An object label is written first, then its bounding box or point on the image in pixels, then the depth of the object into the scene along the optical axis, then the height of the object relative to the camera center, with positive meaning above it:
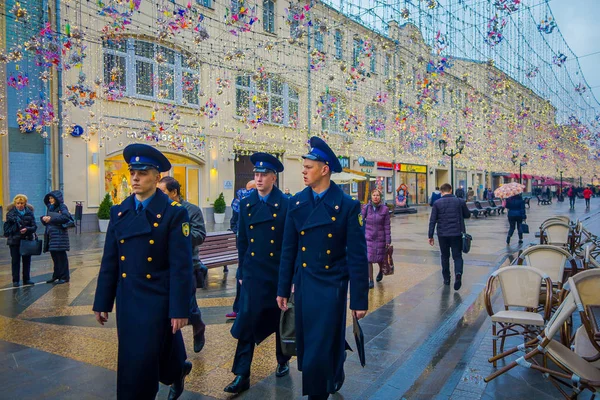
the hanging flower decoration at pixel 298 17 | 10.65 +4.36
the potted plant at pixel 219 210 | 21.40 -1.11
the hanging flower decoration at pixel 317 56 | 12.39 +3.85
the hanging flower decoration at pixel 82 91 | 11.54 +2.61
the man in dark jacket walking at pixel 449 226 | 7.69 -0.70
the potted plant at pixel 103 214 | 17.26 -1.04
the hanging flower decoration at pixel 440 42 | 12.04 +4.04
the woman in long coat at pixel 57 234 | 8.12 -0.86
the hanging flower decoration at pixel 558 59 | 15.19 +4.54
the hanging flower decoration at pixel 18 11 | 8.64 +3.51
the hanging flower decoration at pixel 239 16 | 9.99 +4.14
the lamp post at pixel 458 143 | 21.28 +2.11
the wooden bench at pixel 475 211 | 25.30 -1.42
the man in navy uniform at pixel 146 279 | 2.95 -0.64
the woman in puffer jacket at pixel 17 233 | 8.11 -0.84
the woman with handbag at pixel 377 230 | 7.85 -0.78
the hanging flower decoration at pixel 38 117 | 14.23 +2.35
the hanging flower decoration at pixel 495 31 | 11.30 +4.18
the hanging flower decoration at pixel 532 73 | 15.26 +4.01
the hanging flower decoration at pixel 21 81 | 11.06 +2.74
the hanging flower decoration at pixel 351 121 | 19.67 +3.08
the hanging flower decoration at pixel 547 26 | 12.58 +4.65
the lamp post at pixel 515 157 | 24.10 +1.62
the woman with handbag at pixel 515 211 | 13.21 -0.76
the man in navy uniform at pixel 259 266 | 3.80 -0.72
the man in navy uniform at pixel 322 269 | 3.14 -0.62
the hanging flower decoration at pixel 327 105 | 20.57 +4.07
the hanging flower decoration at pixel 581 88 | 20.03 +4.70
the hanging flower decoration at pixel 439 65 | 12.35 +3.53
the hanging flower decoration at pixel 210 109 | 18.24 +3.47
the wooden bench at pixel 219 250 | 7.98 -1.21
